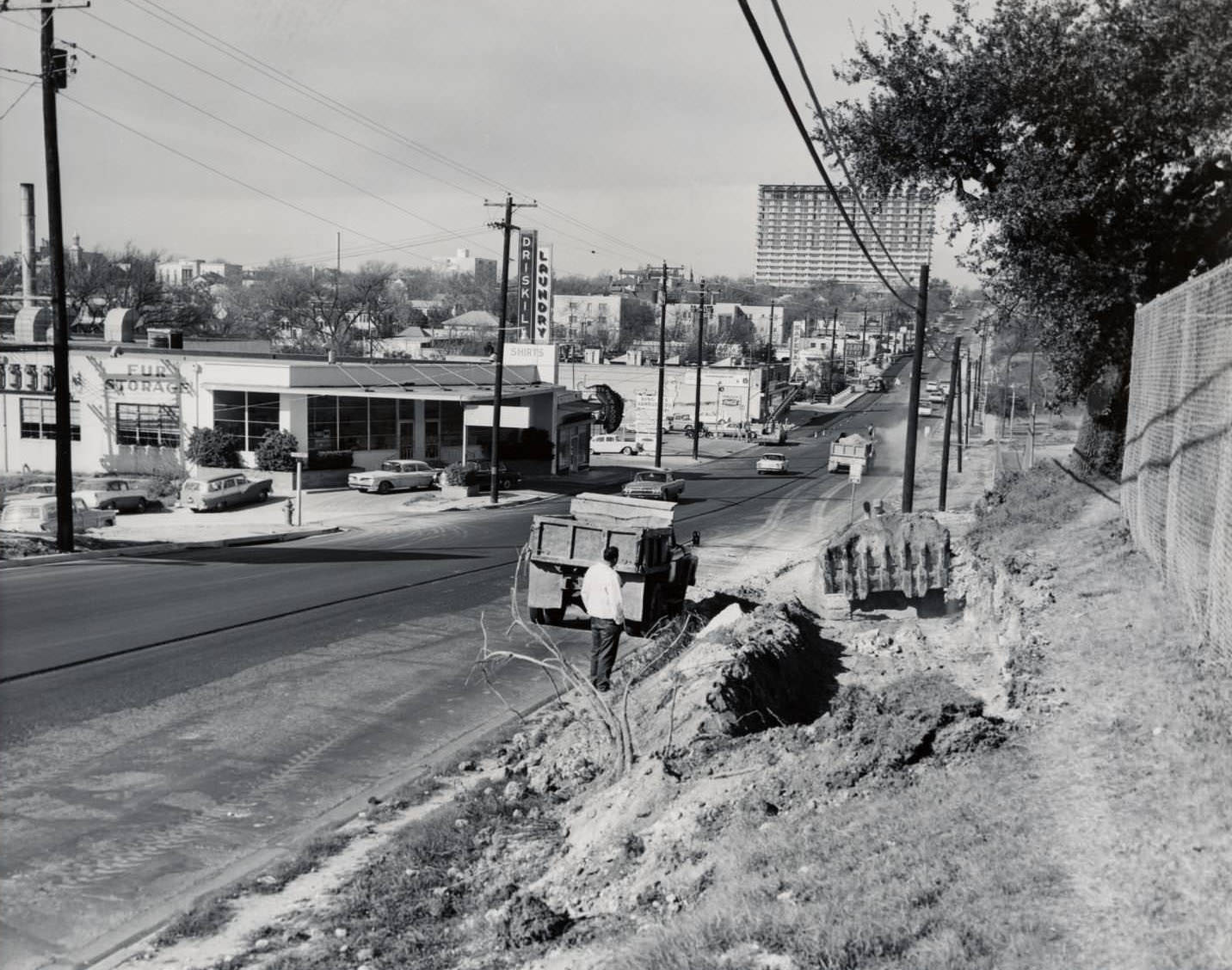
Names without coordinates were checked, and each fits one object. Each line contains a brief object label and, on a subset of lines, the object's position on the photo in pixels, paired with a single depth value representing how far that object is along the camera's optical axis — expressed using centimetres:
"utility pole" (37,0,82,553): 2550
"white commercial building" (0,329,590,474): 4531
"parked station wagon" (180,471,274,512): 4034
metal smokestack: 4425
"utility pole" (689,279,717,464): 6654
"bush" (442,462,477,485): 4584
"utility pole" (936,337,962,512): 4084
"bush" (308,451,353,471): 4656
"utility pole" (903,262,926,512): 3322
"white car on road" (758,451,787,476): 5834
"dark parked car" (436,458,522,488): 4684
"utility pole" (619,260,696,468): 5841
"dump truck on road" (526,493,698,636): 1644
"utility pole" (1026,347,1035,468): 4368
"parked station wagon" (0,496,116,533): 2962
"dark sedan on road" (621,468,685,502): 3872
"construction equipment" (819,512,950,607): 1747
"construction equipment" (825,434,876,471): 5738
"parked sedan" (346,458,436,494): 4462
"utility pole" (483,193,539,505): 4259
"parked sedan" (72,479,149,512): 3856
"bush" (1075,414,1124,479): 2552
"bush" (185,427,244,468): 4491
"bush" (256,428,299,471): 4512
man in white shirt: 1148
